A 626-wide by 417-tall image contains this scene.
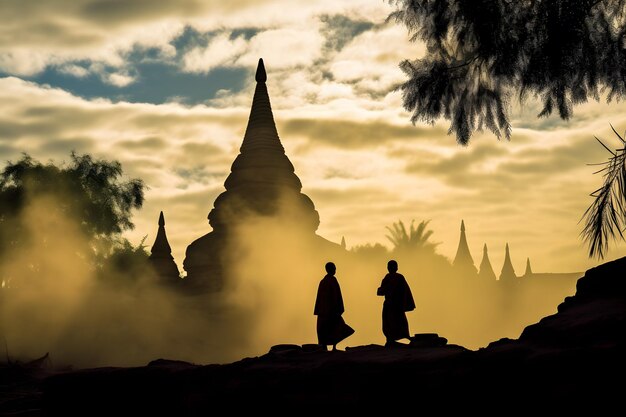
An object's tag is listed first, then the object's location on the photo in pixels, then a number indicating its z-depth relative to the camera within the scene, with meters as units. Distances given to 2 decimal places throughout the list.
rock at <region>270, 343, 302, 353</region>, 11.29
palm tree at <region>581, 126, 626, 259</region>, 8.67
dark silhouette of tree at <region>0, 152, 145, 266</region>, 30.89
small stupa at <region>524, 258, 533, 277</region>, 51.67
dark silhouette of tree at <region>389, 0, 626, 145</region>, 11.40
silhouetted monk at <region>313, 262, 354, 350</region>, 11.91
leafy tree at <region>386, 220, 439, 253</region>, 34.75
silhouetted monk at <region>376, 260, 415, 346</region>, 11.53
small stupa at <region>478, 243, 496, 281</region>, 46.83
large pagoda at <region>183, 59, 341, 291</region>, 31.91
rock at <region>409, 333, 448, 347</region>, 10.16
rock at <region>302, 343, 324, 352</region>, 11.21
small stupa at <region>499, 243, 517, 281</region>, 51.06
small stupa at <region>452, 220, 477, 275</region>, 45.10
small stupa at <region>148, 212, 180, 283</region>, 33.22
